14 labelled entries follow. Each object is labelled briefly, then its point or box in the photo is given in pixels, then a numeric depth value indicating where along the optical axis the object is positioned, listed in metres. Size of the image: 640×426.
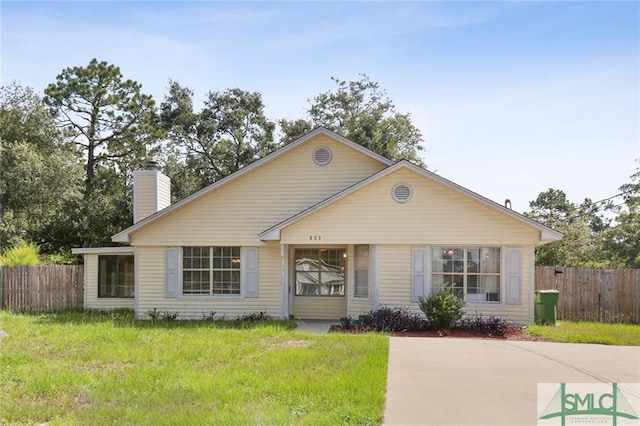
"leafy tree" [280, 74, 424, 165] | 30.62
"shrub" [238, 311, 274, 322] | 15.94
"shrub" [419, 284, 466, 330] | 13.86
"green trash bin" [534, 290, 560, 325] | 15.20
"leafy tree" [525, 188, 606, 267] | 25.38
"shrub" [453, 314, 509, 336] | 13.64
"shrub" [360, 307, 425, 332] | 13.98
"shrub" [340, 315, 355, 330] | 14.26
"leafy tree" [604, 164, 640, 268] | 23.39
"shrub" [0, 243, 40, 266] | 19.34
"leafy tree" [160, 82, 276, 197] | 35.72
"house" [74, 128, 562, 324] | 14.91
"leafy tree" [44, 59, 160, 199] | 32.41
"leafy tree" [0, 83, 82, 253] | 25.89
